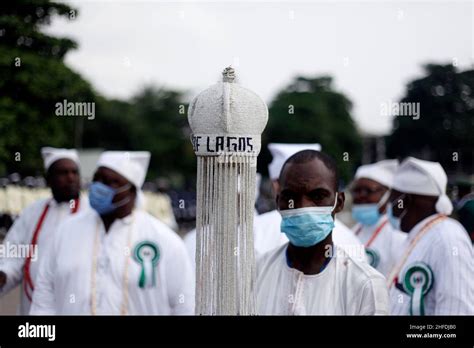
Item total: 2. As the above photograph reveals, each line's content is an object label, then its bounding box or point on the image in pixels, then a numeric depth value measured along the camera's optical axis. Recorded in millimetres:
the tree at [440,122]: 15777
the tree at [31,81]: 11203
